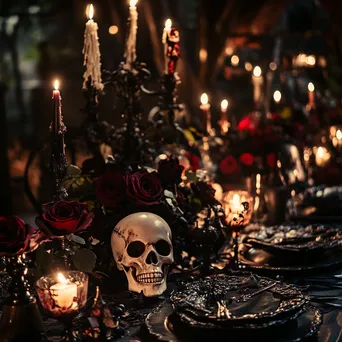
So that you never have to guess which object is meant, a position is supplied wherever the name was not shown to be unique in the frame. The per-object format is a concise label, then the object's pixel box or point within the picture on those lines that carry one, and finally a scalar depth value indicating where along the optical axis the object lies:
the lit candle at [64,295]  1.59
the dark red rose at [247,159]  2.95
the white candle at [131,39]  2.46
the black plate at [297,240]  2.25
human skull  2.00
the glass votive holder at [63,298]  1.59
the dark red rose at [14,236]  1.63
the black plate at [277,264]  2.18
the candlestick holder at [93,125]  2.39
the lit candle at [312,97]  4.29
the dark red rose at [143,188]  2.11
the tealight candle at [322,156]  3.71
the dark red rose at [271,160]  2.94
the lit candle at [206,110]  3.13
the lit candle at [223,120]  3.66
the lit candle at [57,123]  1.99
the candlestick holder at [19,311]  1.64
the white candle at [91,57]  2.39
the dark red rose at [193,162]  2.71
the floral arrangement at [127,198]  2.11
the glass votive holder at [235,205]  2.26
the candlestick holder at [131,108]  2.43
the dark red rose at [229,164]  2.98
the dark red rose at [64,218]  1.72
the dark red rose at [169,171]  2.23
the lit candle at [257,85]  4.55
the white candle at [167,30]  2.53
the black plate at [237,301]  1.65
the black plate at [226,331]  1.62
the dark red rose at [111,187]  2.09
